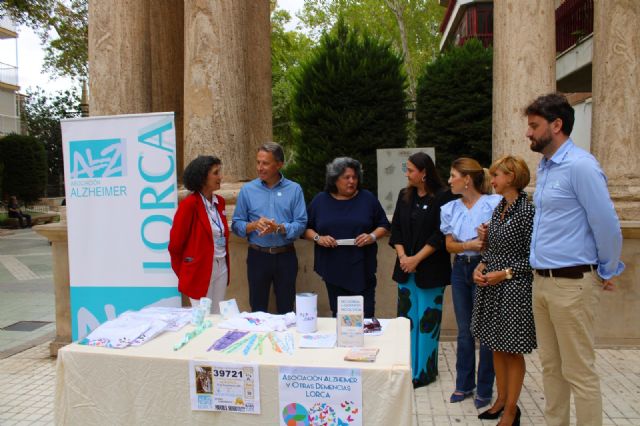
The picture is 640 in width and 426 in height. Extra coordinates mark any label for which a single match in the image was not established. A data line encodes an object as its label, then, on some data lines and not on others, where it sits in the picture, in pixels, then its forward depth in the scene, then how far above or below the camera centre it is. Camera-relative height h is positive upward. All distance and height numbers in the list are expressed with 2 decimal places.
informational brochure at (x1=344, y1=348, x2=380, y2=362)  2.67 -0.83
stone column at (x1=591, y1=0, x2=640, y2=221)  5.65 +0.83
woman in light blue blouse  4.16 -0.45
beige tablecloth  2.57 -0.97
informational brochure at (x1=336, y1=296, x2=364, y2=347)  2.91 -0.72
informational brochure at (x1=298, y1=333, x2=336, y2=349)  2.91 -0.83
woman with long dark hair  4.46 -0.59
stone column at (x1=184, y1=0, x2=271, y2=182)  5.84 +1.10
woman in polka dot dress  3.61 -0.63
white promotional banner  4.93 -0.20
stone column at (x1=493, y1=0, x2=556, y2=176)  5.75 +1.25
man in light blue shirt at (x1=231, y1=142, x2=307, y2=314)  4.86 -0.36
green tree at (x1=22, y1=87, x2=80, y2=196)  43.28 +5.56
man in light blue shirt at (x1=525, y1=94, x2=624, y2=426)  3.04 -0.34
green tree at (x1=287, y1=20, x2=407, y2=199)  11.42 +1.67
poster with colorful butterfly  2.58 -0.98
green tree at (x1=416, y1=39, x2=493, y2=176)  12.77 +1.78
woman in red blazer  4.45 -0.37
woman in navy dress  4.63 -0.40
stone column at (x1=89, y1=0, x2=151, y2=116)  6.06 +1.46
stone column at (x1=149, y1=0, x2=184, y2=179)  7.50 +1.82
